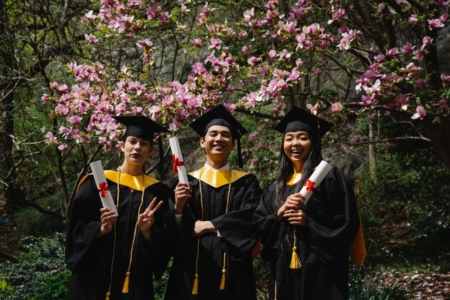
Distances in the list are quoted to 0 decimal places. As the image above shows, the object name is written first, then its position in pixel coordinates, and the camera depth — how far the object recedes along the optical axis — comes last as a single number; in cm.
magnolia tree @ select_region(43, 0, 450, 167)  485
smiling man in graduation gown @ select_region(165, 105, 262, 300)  381
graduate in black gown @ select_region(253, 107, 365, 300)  358
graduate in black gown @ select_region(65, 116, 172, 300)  375
